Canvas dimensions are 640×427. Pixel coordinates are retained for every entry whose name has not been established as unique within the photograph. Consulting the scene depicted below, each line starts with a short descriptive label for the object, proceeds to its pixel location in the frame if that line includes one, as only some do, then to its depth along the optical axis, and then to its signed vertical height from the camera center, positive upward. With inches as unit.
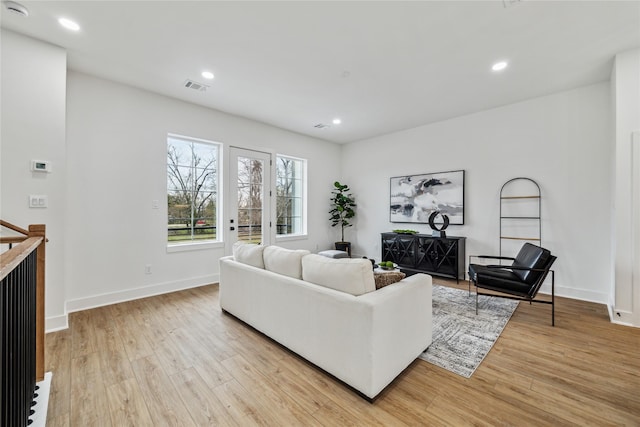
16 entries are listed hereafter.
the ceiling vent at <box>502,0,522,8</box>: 82.3 +65.2
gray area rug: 84.7 -45.1
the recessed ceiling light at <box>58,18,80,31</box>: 92.5 +65.4
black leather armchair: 110.3 -27.5
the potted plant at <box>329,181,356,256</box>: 239.0 +3.4
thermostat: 101.3 +17.1
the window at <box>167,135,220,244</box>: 158.1 +13.6
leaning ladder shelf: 153.9 +1.9
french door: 179.8 +10.9
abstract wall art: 182.7 +12.4
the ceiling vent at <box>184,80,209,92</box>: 134.6 +64.9
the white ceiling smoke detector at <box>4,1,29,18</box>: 84.6 +64.9
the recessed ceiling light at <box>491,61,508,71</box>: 117.0 +65.7
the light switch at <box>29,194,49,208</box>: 101.1 +3.6
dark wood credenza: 171.9 -27.1
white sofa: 65.9 -28.9
